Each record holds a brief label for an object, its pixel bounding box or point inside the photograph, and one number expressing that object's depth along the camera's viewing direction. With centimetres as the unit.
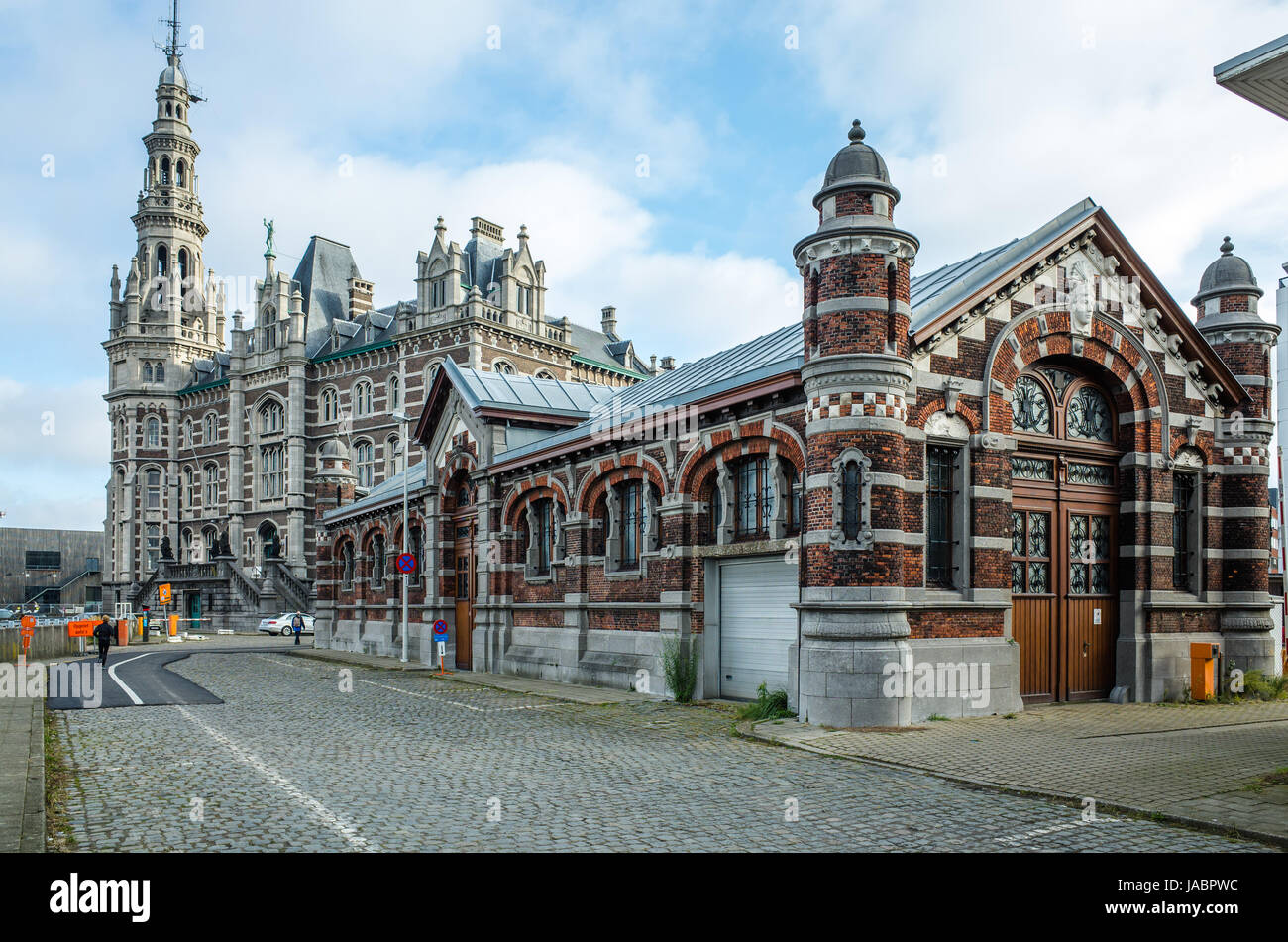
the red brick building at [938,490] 1380
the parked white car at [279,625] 4978
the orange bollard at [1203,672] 1689
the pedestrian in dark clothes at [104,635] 2695
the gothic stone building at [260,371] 5456
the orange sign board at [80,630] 3426
